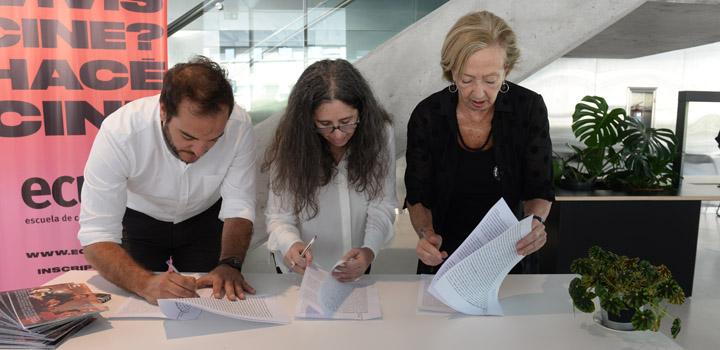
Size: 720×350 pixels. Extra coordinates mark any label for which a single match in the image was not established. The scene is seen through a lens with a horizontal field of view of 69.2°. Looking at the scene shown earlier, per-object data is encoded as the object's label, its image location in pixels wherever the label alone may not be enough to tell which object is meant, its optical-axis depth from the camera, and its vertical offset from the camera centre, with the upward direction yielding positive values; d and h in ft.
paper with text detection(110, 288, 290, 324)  4.22 -1.66
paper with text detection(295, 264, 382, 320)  4.48 -1.66
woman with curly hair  5.72 -0.62
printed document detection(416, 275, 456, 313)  4.62 -1.65
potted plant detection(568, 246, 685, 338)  3.79 -1.21
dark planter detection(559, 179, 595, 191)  12.13 -1.42
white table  3.96 -1.69
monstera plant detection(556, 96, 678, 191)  12.06 -0.63
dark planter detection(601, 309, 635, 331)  4.16 -1.56
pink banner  9.29 +0.28
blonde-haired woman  6.00 -0.38
